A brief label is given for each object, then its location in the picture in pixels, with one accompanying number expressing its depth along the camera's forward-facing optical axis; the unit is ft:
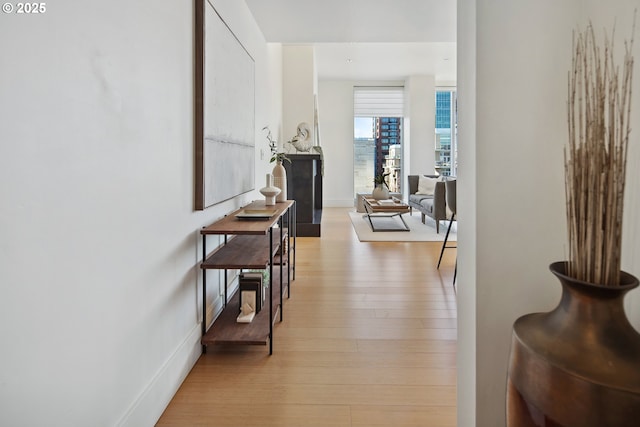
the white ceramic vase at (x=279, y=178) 11.78
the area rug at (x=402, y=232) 18.33
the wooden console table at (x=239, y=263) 6.78
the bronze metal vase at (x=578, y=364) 2.57
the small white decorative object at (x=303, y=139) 19.71
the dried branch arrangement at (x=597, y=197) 2.95
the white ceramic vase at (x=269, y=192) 10.03
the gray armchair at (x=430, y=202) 18.98
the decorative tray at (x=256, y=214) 7.98
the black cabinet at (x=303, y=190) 18.78
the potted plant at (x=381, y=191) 22.44
